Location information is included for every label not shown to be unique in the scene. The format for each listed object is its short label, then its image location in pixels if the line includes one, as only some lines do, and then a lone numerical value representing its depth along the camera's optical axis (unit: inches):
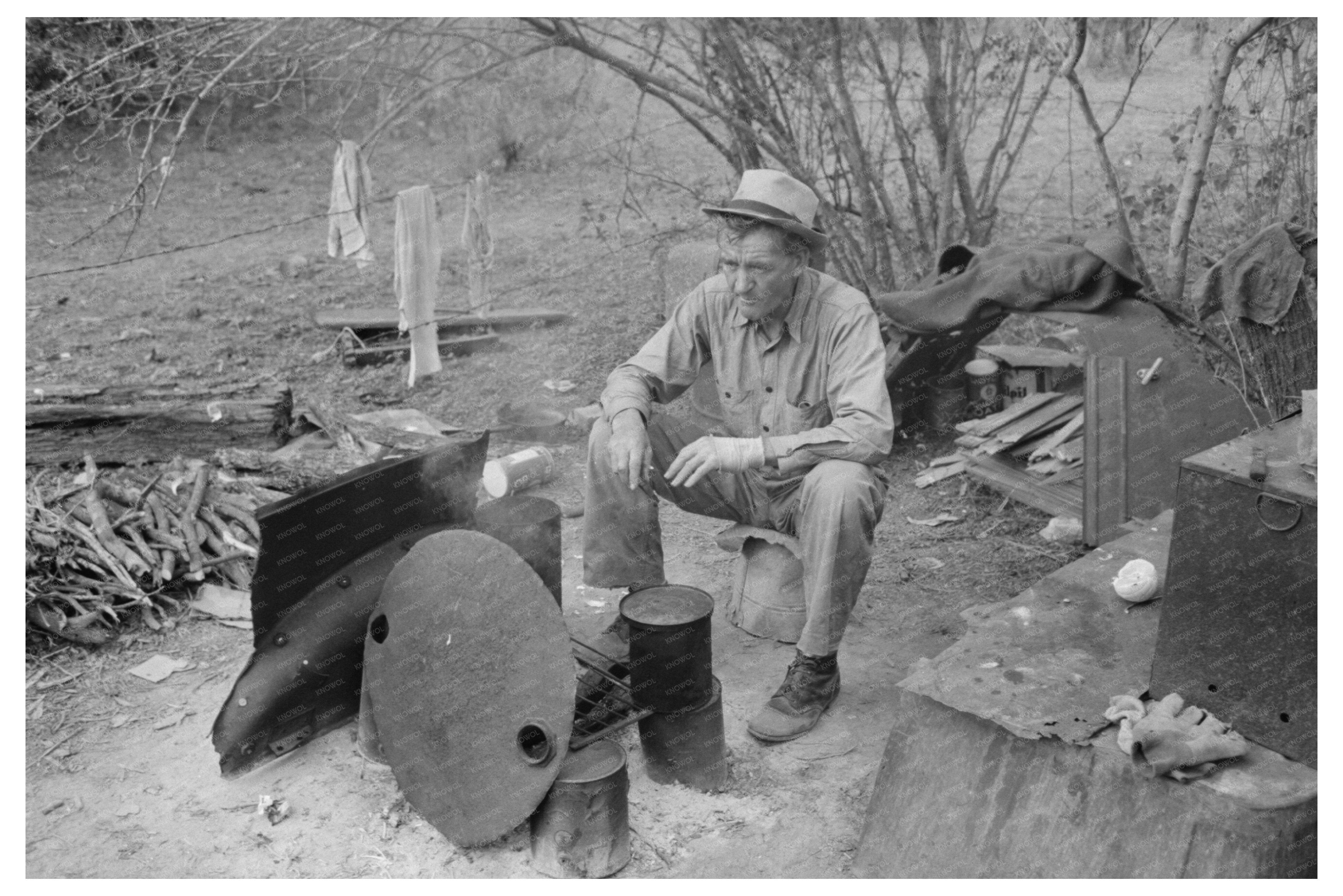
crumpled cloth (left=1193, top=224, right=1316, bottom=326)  167.2
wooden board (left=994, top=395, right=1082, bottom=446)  210.1
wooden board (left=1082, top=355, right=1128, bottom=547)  181.0
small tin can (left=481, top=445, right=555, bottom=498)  218.4
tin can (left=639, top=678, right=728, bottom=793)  127.1
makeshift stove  114.4
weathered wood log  204.8
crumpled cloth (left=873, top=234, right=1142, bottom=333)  193.8
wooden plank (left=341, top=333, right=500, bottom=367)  303.7
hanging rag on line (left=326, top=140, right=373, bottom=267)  280.5
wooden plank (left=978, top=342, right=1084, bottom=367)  230.1
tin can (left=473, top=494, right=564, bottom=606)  148.5
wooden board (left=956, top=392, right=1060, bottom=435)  214.8
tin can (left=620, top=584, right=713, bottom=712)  124.3
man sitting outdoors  137.4
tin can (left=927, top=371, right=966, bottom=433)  234.1
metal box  93.6
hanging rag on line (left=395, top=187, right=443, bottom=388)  277.9
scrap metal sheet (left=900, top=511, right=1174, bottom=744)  107.7
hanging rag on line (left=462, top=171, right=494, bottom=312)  311.6
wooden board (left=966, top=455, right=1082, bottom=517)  197.2
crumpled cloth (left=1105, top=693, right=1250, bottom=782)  96.4
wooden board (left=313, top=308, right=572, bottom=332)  320.2
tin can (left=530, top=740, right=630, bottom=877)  112.1
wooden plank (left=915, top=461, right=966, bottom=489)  219.1
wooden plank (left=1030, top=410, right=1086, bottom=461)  205.3
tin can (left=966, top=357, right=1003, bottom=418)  231.1
